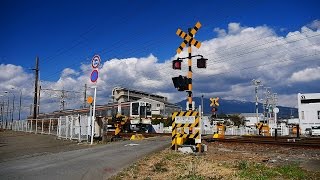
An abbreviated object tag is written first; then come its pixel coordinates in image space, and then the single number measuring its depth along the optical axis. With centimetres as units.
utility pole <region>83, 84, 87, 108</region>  5034
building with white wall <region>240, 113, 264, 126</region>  8173
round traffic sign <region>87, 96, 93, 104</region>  1301
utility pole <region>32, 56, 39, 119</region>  3398
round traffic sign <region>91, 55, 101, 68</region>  1244
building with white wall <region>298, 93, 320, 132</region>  4881
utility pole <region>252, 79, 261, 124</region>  4767
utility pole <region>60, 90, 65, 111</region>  5271
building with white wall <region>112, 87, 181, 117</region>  6979
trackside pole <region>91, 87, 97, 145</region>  1252
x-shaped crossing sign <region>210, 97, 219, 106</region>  2104
